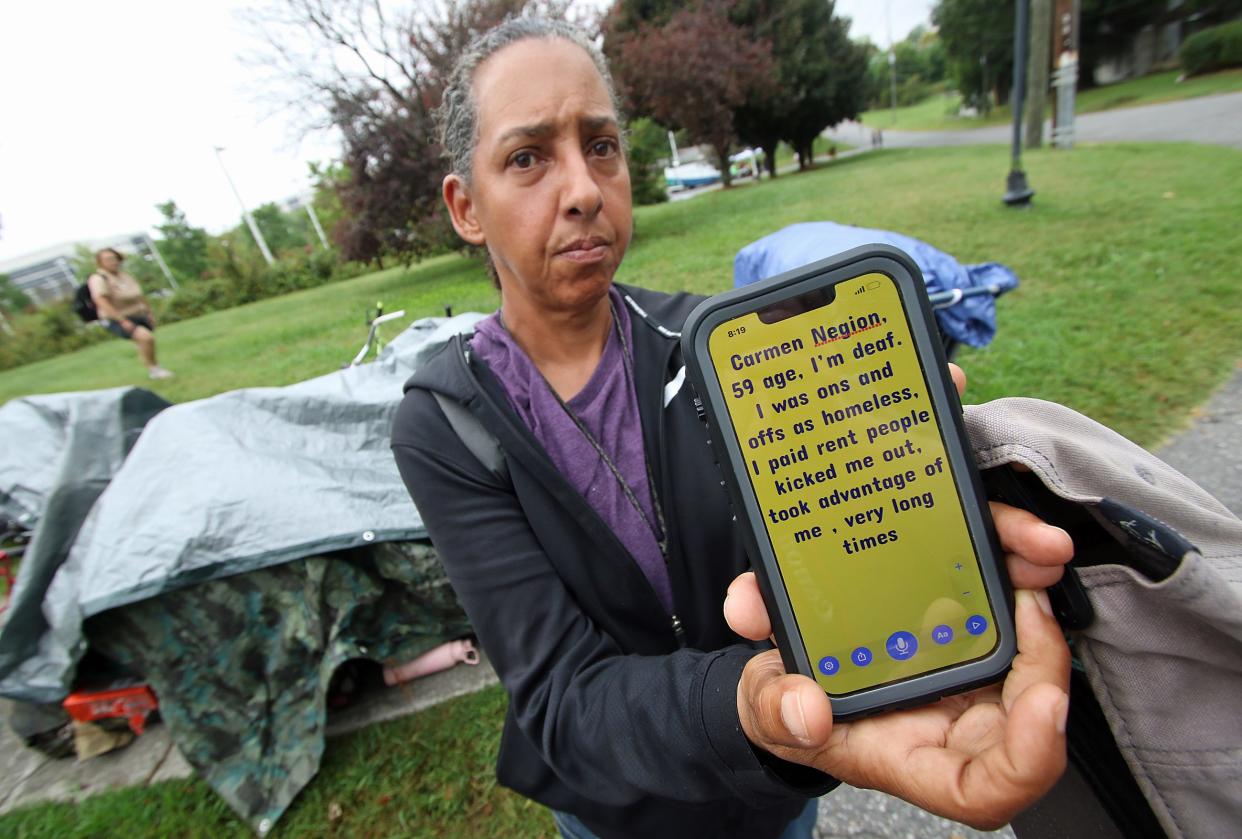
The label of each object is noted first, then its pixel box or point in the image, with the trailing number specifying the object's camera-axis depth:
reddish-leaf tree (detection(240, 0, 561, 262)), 13.05
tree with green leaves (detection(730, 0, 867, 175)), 19.45
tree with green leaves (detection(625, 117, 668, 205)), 25.23
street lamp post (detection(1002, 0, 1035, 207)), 7.74
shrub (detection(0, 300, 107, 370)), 24.33
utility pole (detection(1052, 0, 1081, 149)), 11.12
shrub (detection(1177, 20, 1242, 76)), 20.83
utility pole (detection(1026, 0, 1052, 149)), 10.43
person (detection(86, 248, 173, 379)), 8.55
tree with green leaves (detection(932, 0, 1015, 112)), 26.84
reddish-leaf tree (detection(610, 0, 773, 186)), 14.56
